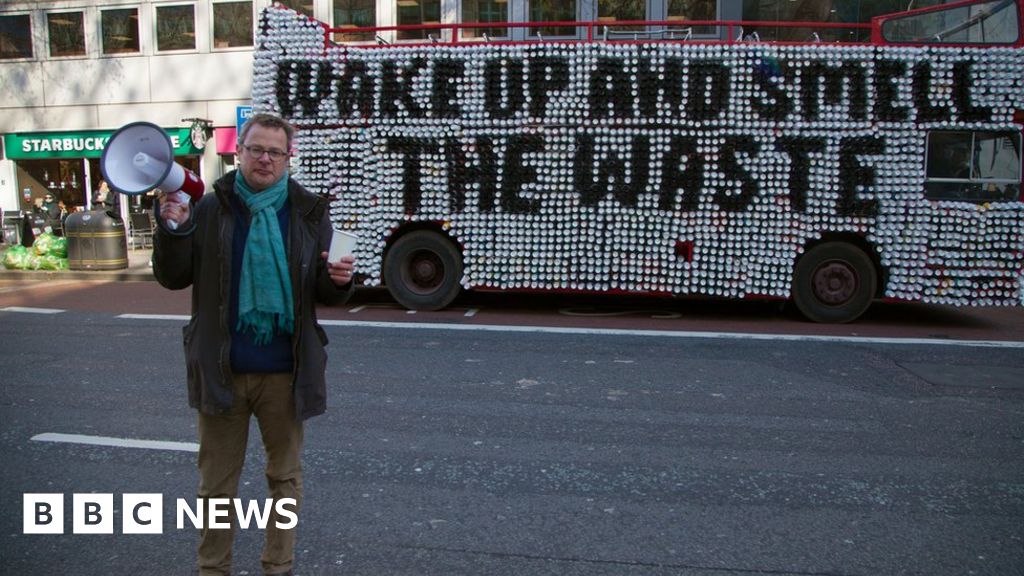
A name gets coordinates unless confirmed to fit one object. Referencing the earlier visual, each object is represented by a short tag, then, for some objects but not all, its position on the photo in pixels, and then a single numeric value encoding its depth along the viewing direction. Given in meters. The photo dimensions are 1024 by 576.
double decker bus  9.35
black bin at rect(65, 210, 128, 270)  14.48
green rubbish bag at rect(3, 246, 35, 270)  14.83
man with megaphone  2.90
